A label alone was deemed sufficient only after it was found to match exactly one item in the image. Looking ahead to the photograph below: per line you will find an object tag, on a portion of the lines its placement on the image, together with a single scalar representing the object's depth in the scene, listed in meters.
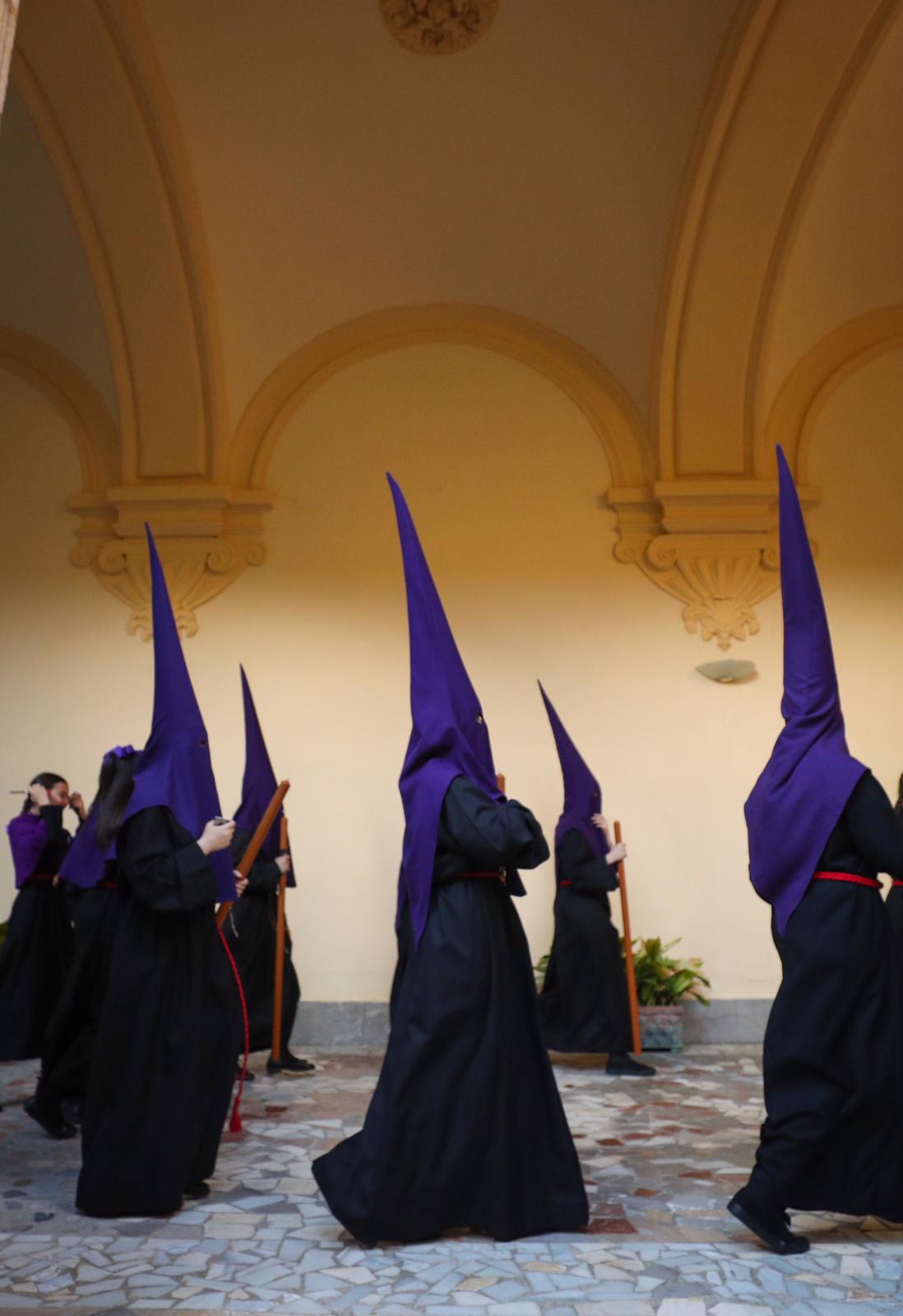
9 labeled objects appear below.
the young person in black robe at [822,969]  3.68
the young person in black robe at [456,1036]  3.79
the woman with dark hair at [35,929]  6.19
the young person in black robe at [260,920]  6.99
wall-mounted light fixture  8.38
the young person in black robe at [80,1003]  5.23
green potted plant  7.62
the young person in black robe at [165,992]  4.14
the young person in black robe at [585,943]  6.96
